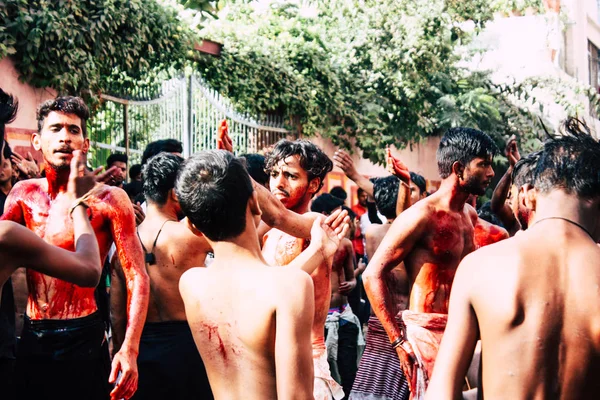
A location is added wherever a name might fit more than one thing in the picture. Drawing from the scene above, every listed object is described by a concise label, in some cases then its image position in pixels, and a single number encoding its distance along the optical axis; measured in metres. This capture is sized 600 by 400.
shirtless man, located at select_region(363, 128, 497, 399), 5.24
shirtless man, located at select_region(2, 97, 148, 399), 4.76
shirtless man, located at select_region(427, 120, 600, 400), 2.78
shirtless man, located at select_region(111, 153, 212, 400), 5.18
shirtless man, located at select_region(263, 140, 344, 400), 5.35
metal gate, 10.57
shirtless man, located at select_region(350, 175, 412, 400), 5.78
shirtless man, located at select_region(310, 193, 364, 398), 7.44
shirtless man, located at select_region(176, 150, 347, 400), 2.94
